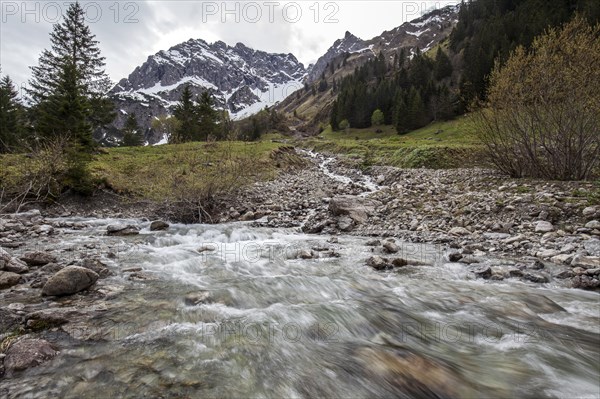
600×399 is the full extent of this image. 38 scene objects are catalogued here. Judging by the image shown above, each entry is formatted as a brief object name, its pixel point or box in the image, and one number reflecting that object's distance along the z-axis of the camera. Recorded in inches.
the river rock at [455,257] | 287.0
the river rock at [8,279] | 220.2
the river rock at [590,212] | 308.4
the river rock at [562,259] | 249.4
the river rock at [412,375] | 132.0
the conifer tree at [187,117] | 1861.0
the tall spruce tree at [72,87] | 789.2
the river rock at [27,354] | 135.7
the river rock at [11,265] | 247.0
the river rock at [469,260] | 277.6
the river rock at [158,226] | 479.8
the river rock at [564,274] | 230.1
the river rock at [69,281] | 210.2
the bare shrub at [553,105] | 414.9
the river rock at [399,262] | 289.6
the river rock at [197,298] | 215.8
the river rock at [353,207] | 477.1
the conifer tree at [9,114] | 1208.2
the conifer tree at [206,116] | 1856.5
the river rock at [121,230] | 440.4
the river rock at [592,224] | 286.0
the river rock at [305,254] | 329.4
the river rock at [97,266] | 255.1
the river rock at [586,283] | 213.6
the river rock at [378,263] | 287.7
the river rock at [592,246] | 250.8
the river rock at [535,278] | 229.9
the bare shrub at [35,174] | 562.3
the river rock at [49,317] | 170.4
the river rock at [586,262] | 231.3
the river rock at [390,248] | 329.1
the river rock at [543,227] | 309.0
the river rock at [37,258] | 274.6
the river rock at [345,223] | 451.2
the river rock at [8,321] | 165.5
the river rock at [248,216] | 547.6
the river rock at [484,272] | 247.2
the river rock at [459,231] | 354.1
